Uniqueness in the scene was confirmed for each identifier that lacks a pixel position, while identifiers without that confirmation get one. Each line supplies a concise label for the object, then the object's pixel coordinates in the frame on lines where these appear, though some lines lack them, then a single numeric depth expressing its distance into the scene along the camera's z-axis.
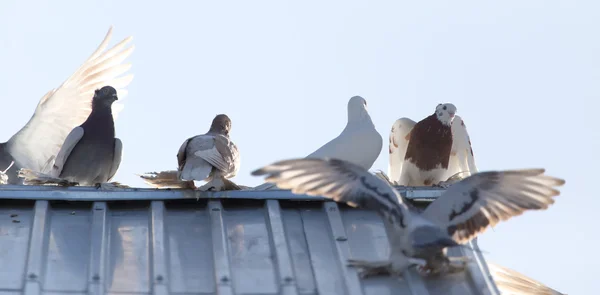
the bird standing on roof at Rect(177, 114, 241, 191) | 13.76
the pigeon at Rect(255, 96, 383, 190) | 15.00
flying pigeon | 12.16
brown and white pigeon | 15.80
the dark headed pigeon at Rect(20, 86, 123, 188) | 14.77
